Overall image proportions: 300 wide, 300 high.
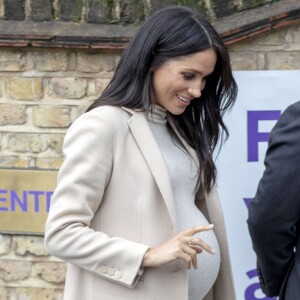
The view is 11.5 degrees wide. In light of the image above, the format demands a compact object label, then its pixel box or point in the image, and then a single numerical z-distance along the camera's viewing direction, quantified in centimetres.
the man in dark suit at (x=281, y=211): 408
